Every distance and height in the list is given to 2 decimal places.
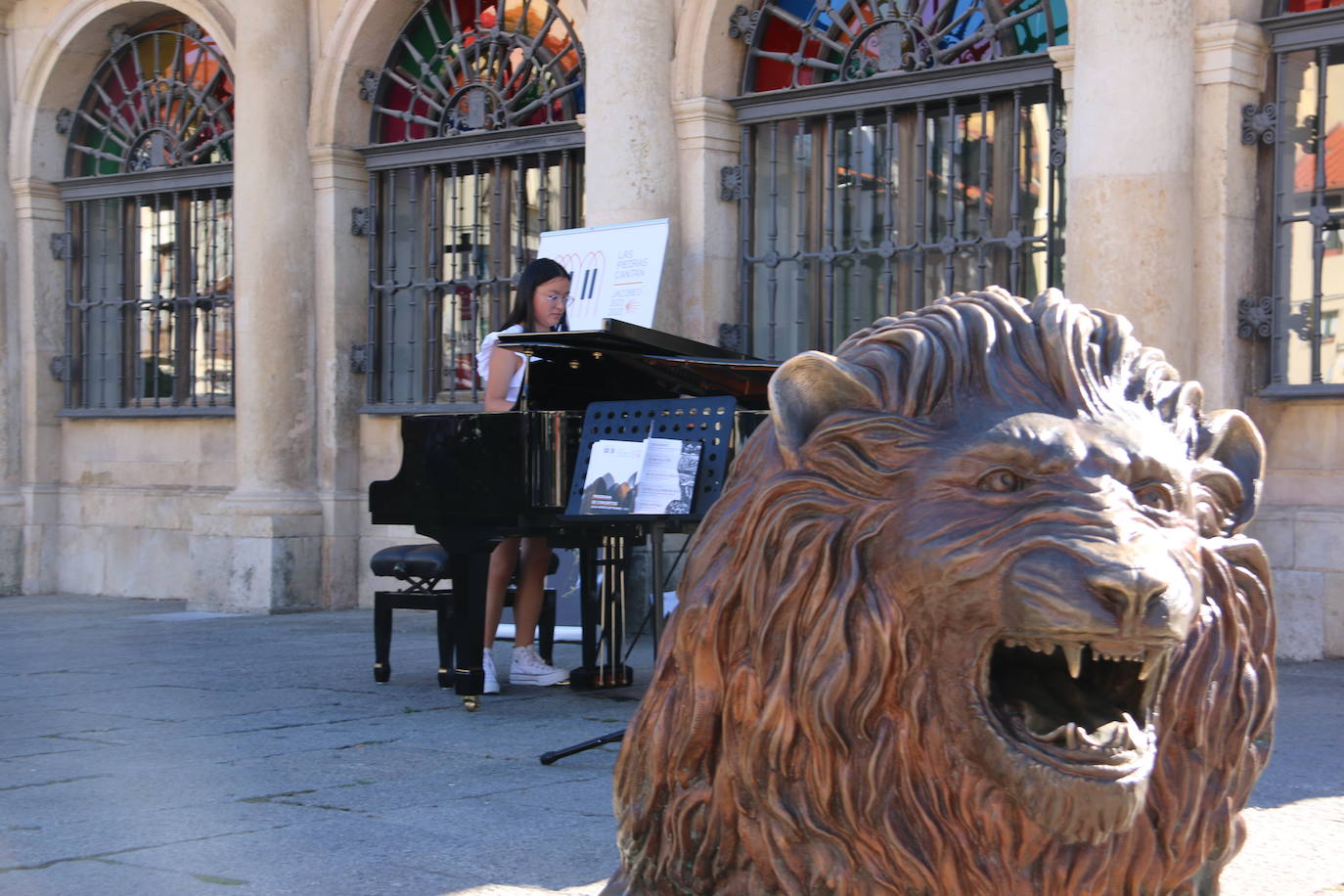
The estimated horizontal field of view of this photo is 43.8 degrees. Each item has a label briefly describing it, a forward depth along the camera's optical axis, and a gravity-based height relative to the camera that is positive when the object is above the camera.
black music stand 5.17 -0.02
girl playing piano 6.59 +0.17
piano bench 6.92 -0.71
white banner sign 8.73 +0.85
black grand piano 5.78 -0.12
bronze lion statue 1.58 -0.19
